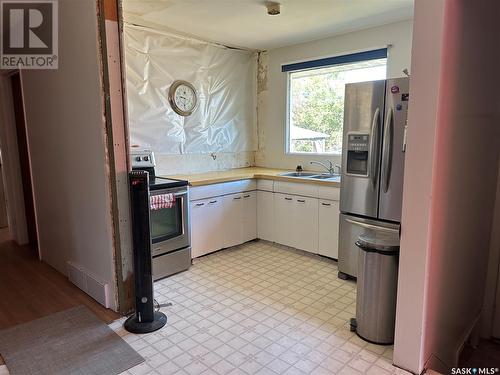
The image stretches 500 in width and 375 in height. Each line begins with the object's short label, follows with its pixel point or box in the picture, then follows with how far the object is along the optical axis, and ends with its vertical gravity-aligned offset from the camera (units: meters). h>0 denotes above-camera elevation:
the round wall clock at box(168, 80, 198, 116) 3.91 +0.47
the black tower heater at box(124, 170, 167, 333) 2.41 -0.82
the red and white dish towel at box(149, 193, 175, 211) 3.03 -0.56
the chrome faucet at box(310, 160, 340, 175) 4.07 -0.35
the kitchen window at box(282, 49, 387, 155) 3.84 +0.51
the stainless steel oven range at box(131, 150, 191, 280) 3.11 -0.77
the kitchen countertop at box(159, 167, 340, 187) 3.54 -0.43
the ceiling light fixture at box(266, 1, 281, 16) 2.90 +1.11
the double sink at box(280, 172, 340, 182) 3.78 -0.45
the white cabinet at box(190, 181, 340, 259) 3.57 -0.93
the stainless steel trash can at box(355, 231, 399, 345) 2.19 -0.98
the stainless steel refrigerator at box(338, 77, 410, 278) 2.72 -0.19
